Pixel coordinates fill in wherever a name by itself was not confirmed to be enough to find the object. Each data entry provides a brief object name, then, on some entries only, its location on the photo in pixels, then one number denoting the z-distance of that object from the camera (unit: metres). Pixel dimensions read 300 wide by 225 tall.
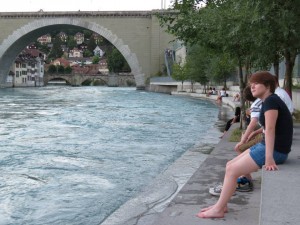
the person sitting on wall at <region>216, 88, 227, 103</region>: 38.05
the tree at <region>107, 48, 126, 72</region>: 135.38
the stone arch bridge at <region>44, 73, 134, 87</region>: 129.38
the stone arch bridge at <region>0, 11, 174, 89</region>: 77.75
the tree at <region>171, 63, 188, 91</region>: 62.07
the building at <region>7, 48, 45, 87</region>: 105.35
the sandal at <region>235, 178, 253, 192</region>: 6.05
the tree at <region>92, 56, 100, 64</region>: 170.64
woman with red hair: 4.69
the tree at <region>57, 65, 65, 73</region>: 147.38
